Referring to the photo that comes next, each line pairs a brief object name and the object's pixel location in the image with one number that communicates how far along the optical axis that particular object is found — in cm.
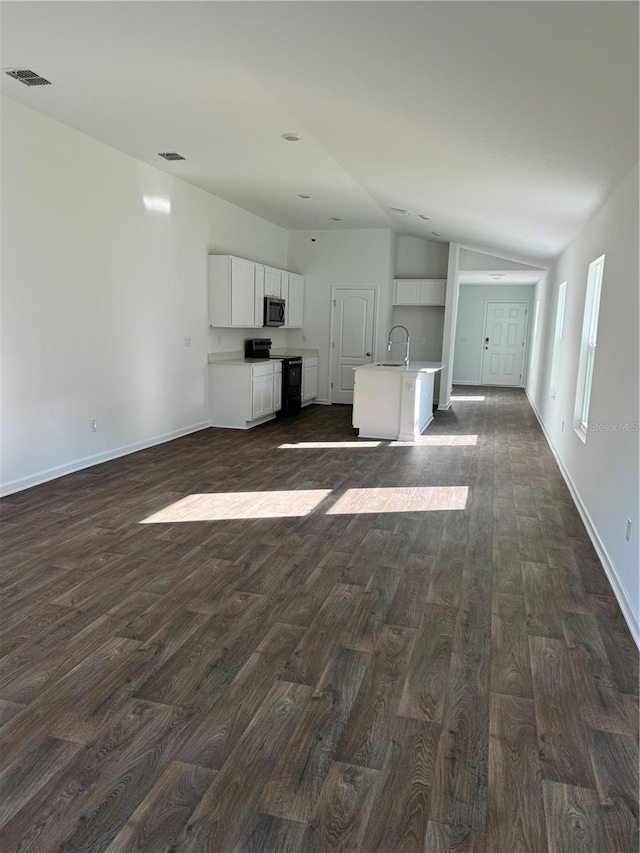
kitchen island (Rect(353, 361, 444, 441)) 701
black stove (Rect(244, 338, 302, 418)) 851
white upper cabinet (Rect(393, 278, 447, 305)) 973
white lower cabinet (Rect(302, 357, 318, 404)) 954
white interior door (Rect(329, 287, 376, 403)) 979
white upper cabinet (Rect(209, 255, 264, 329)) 729
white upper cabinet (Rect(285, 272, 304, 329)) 934
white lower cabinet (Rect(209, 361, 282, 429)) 746
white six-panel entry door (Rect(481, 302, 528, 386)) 1380
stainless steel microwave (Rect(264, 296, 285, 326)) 837
